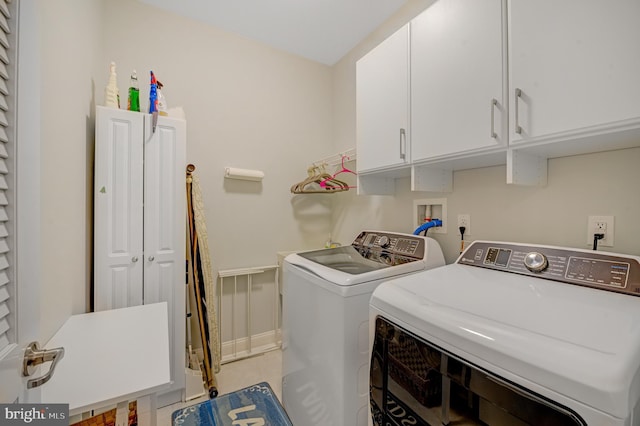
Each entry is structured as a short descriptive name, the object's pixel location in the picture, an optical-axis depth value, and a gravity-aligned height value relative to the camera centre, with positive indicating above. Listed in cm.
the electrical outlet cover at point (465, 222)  155 -5
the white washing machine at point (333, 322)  115 -54
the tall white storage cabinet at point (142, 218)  153 -4
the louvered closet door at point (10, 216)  63 -1
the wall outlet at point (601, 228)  106 -6
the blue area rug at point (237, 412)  151 -123
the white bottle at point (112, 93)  160 +73
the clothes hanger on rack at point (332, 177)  227 +32
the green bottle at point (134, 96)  165 +74
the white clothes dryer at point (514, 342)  52 -31
